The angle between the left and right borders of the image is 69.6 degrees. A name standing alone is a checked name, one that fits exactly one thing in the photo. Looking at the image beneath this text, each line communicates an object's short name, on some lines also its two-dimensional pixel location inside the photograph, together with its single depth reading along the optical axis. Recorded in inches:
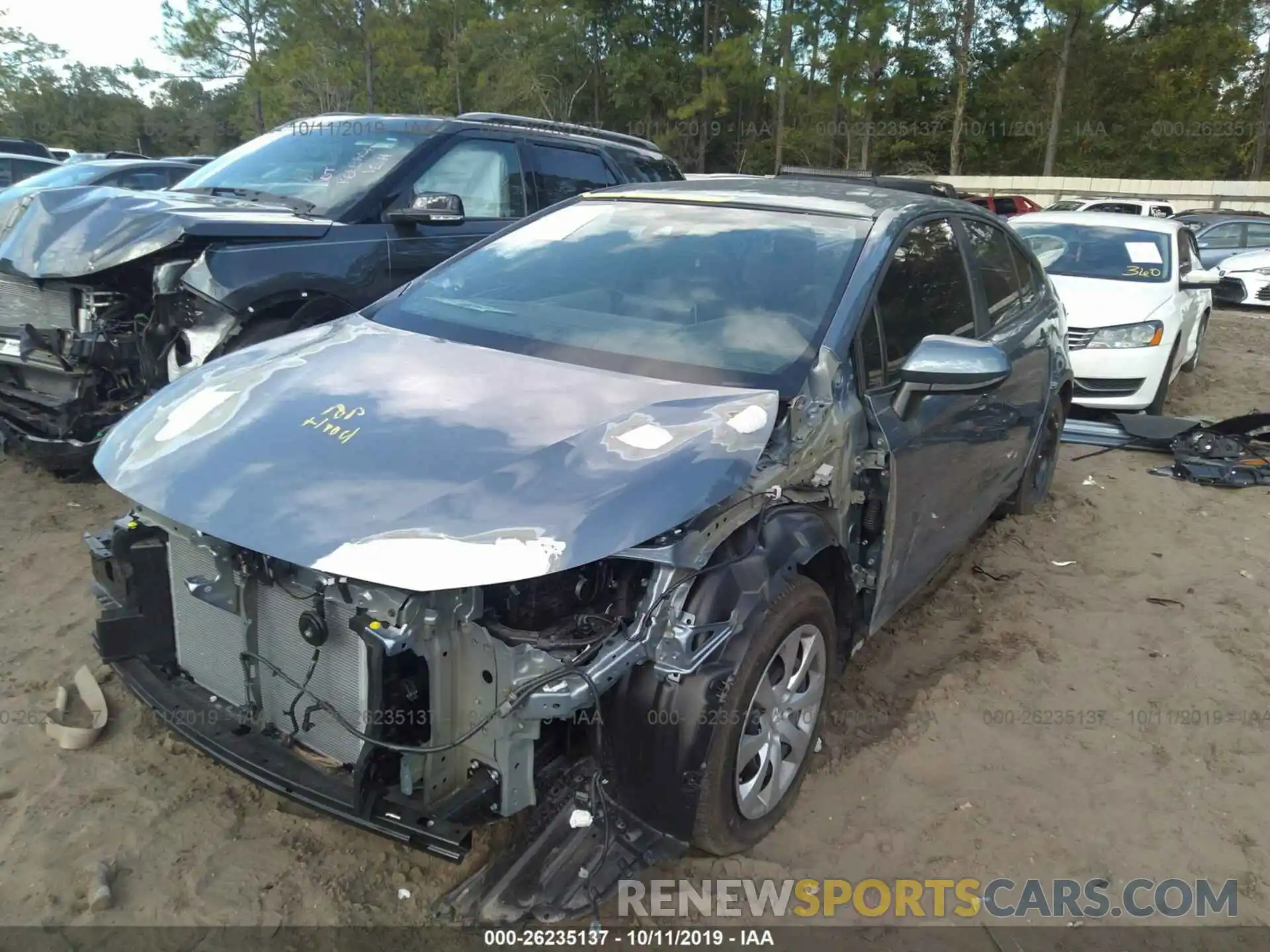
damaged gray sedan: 82.0
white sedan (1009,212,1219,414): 284.4
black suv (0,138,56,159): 777.6
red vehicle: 740.0
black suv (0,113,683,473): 178.4
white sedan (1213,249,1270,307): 604.4
